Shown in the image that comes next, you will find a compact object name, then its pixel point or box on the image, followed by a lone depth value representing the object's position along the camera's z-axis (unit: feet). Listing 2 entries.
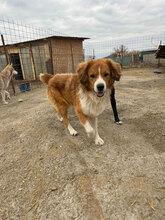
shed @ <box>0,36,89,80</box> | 37.43
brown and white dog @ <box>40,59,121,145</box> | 7.81
